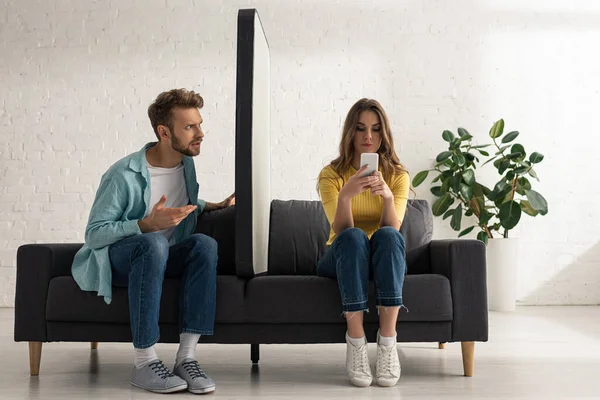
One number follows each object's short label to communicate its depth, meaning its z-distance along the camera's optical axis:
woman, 2.54
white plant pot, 5.15
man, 2.50
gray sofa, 2.66
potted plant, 5.12
